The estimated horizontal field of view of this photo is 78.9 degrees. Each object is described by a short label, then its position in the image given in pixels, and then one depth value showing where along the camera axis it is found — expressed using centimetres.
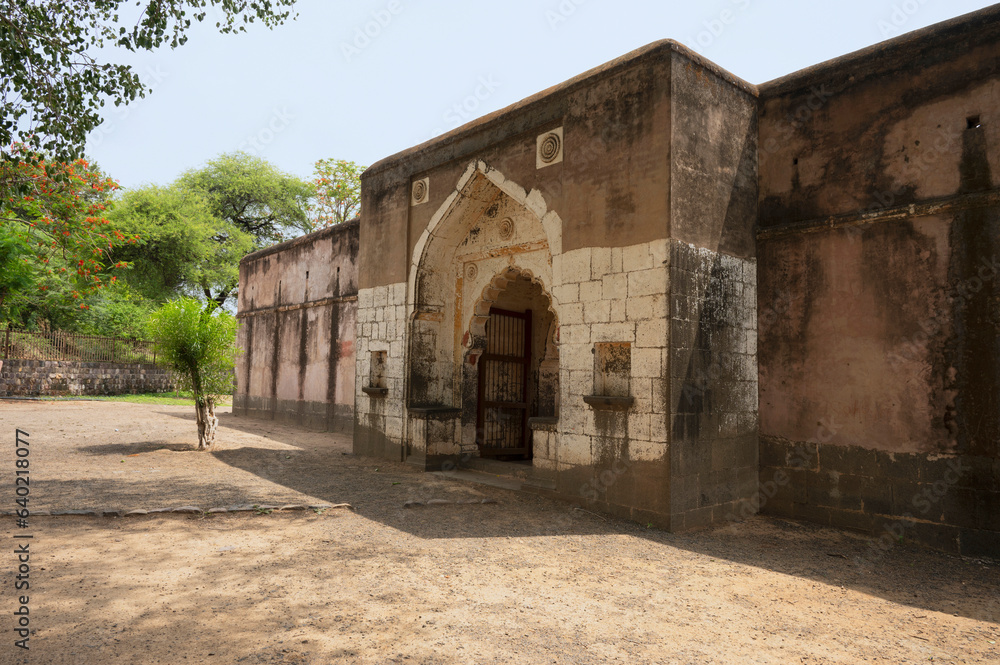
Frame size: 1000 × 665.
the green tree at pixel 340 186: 2811
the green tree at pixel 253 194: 2908
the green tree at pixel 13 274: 1417
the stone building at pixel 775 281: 551
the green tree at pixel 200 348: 955
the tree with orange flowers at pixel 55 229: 744
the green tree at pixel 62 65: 592
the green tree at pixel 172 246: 2442
